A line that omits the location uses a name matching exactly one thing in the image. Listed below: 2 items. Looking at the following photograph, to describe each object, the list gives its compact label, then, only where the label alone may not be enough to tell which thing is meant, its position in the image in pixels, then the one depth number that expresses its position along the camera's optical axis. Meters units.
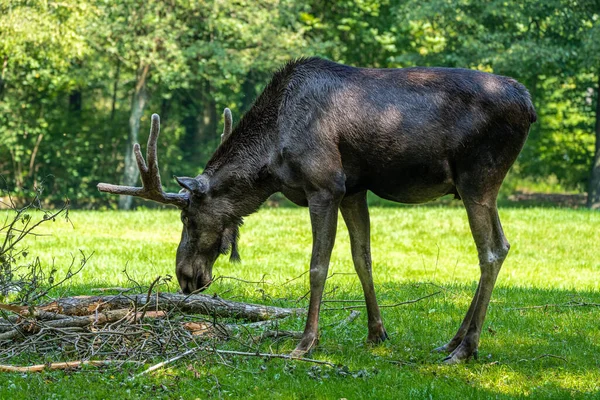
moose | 14.63
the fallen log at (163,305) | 16.19
